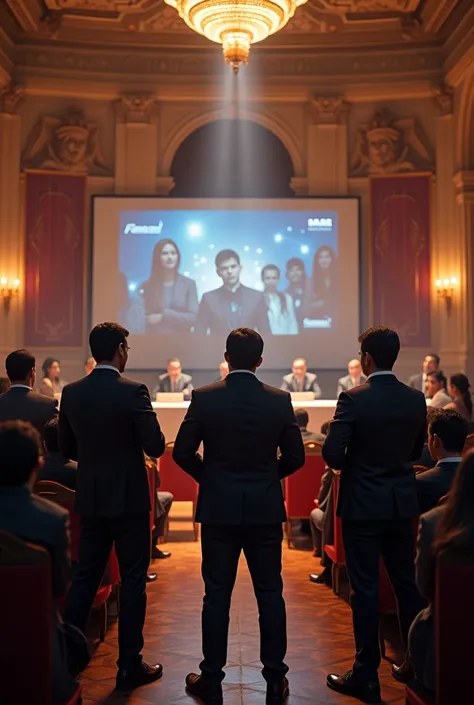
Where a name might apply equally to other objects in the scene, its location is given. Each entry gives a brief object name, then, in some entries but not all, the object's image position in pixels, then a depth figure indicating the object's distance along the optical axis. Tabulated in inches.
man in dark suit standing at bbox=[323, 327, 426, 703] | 123.6
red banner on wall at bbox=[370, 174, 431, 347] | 417.1
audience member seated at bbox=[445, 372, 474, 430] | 259.1
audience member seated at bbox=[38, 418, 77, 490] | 154.9
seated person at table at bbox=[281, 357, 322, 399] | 374.6
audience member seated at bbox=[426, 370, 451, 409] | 268.1
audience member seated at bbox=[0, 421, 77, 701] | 90.9
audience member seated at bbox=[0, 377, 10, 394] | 208.7
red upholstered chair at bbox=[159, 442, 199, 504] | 266.1
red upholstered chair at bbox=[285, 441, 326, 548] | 245.9
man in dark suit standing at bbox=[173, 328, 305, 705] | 119.6
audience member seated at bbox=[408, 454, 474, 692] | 85.7
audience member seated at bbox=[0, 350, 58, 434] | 172.4
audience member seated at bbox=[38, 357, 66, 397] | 353.7
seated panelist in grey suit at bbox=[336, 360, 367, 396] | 372.4
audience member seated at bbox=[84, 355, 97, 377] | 374.6
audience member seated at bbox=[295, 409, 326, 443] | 248.4
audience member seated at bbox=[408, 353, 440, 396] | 333.7
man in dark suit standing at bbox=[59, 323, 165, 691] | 125.2
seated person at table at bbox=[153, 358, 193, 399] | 377.1
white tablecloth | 314.8
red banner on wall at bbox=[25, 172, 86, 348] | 414.0
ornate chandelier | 287.6
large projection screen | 415.8
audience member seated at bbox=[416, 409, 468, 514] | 130.5
